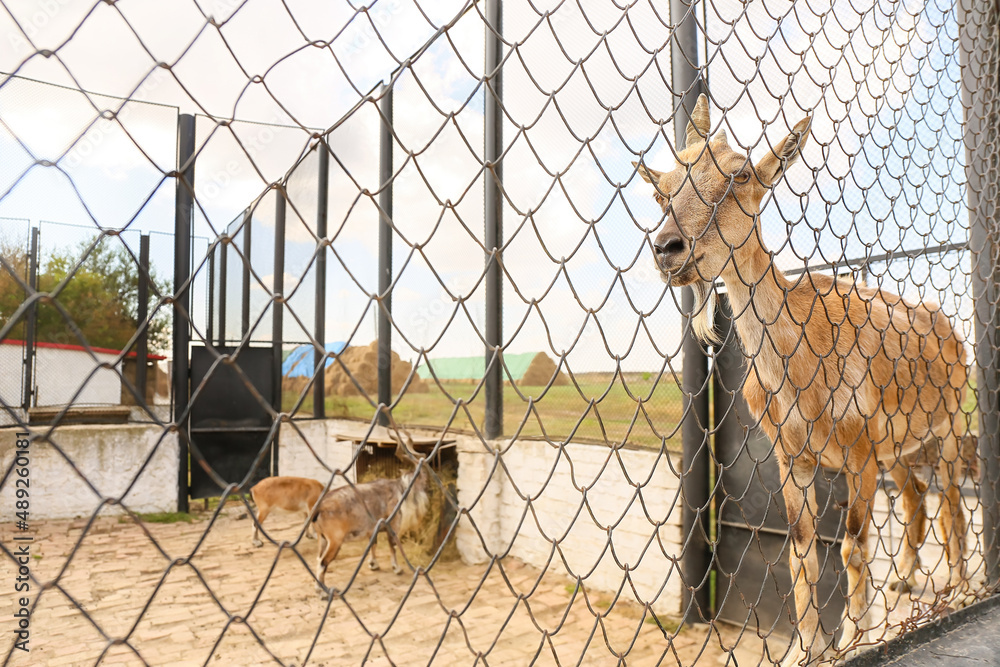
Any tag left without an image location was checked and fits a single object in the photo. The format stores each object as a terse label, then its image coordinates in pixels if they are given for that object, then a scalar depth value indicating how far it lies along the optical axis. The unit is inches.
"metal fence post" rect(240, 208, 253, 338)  366.6
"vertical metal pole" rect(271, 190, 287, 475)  358.9
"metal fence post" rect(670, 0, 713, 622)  157.5
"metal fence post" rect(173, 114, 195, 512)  306.2
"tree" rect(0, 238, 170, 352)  279.4
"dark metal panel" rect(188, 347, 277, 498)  324.8
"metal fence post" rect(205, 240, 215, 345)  378.6
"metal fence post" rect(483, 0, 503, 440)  246.4
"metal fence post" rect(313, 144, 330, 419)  372.2
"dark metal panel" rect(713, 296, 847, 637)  150.8
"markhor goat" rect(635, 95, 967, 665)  83.7
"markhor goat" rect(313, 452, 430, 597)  213.9
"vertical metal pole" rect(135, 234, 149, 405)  284.0
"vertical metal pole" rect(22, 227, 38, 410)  297.4
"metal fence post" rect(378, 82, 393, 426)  326.3
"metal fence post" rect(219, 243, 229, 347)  377.7
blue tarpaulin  382.3
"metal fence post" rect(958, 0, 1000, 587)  101.4
